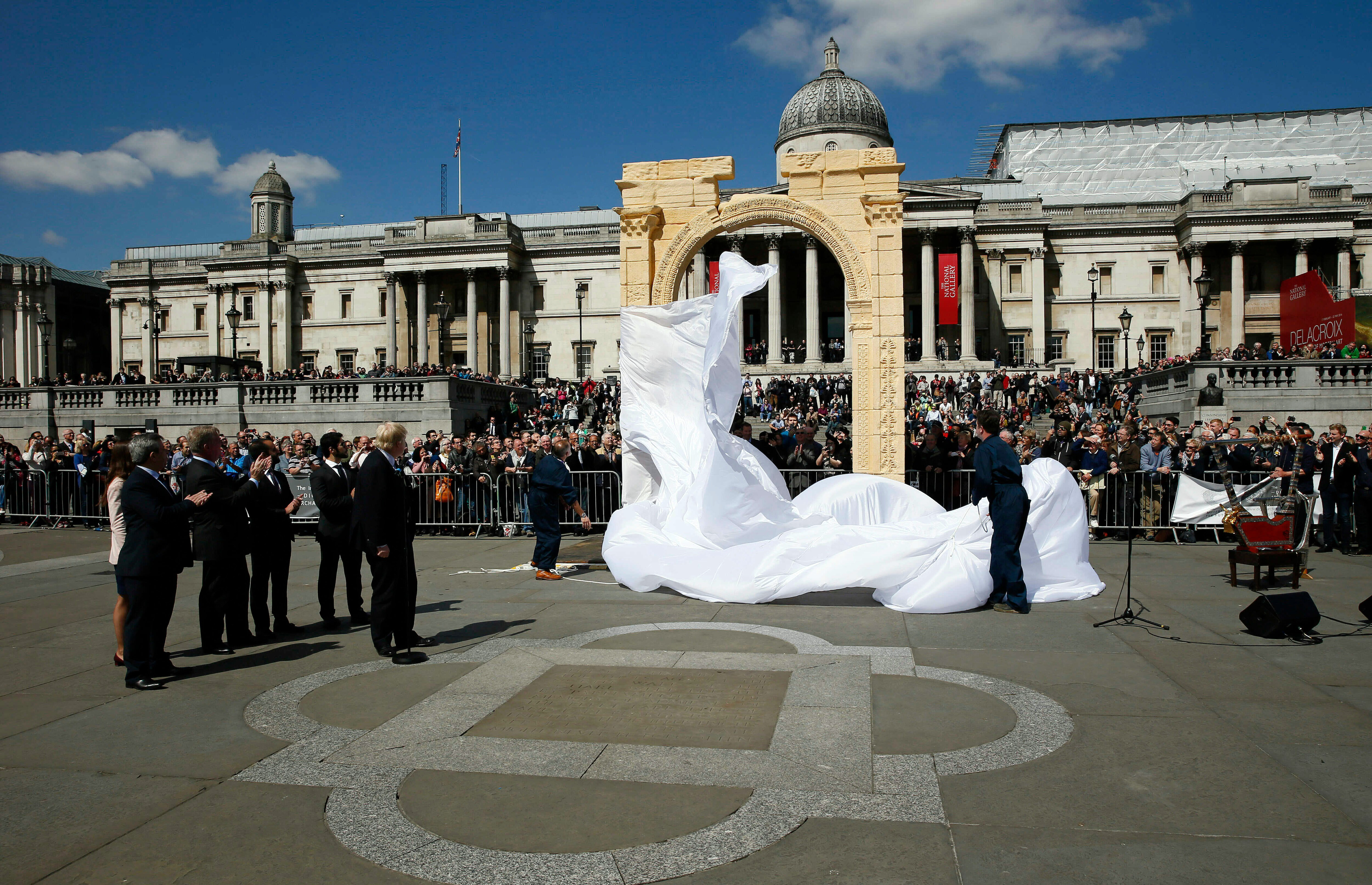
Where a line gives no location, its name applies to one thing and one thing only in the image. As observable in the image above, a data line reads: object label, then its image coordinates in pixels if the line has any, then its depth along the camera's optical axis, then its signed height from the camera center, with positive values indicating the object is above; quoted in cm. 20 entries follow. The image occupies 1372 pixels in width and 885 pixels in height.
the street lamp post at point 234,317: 3753 +534
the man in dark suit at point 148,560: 650 -91
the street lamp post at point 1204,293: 2895 +464
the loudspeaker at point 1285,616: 736 -156
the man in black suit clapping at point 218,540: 754 -88
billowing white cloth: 913 -100
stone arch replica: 1352 +315
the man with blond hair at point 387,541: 698 -83
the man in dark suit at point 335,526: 857 -87
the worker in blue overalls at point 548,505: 1091 -86
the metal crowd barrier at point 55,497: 1844 -122
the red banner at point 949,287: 5328 +887
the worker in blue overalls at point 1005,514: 869 -81
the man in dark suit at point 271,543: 819 -100
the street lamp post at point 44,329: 3703 +637
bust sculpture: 2738 +109
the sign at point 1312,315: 3153 +431
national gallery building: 5556 +1198
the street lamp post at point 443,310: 3478 +511
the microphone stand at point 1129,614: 755 -169
